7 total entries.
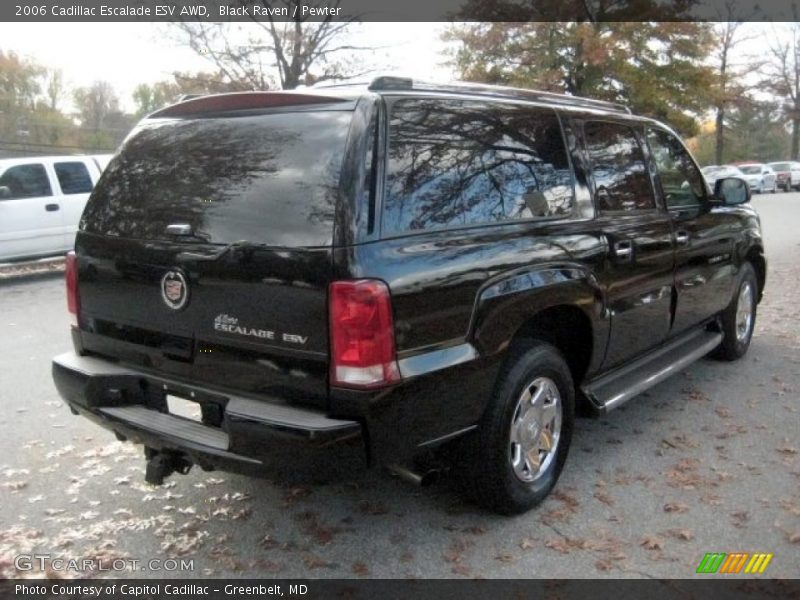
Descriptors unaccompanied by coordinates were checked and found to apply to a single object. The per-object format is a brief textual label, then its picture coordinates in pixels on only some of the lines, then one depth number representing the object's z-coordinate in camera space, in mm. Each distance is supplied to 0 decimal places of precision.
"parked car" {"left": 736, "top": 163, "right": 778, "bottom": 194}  38162
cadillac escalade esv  2779
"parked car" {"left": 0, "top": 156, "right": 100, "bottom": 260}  11047
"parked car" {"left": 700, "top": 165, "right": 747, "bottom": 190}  33341
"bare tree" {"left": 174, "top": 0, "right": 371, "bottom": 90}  21938
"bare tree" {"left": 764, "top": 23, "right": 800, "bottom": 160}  50156
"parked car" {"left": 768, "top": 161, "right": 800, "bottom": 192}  41062
